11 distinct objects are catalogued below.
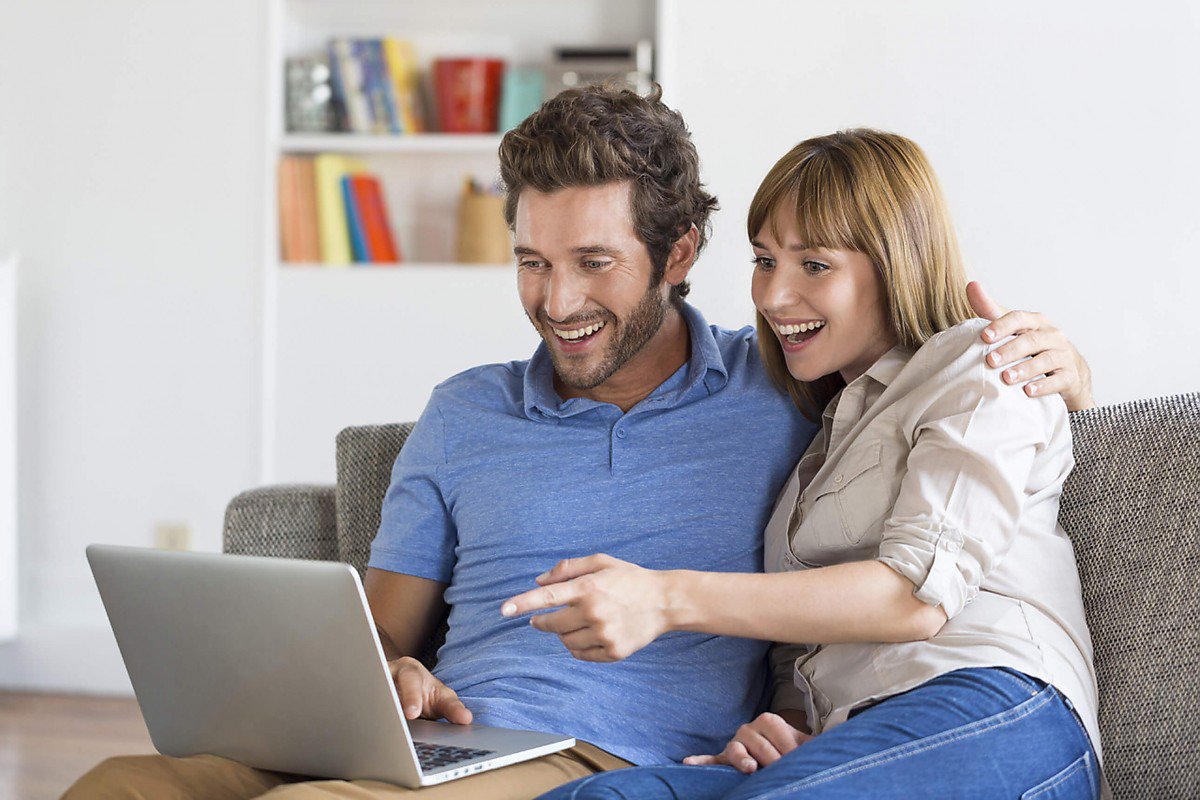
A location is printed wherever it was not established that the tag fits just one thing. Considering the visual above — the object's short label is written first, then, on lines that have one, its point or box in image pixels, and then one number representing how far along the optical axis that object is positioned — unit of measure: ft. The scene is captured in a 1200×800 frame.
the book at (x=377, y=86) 11.87
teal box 11.66
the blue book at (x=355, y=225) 11.83
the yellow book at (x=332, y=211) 11.72
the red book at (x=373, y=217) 11.83
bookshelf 11.47
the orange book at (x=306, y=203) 11.82
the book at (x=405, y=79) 11.84
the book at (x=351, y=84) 11.86
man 5.11
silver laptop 3.92
